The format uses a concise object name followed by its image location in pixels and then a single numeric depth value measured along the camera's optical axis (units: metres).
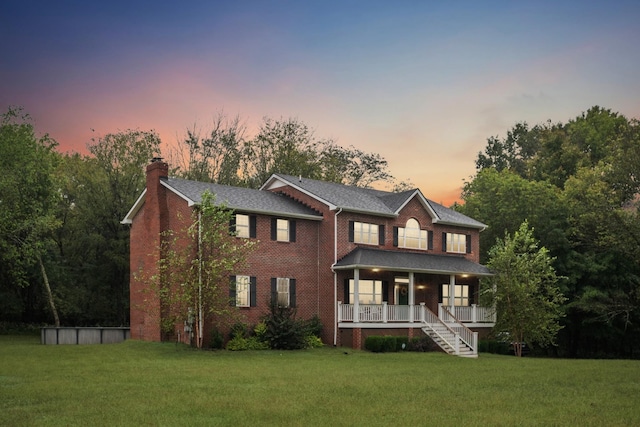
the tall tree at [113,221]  50.53
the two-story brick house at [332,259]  35.97
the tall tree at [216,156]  61.72
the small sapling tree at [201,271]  31.91
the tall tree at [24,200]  44.19
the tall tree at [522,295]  37.41
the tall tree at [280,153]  63.12
